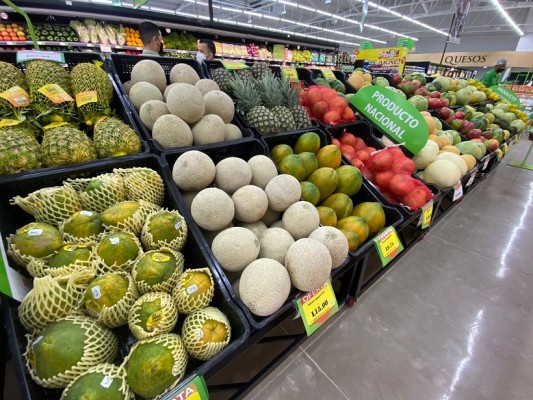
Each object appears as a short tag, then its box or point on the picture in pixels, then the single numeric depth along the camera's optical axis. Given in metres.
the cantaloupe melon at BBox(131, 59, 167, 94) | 1.47
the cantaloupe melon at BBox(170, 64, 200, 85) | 1.55
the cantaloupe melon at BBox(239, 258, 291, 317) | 0.84
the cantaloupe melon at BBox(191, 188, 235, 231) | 0.98
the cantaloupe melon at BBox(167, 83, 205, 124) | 1.24
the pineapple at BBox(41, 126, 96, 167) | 0.97
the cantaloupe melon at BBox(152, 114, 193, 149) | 1.19
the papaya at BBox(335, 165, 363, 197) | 1.44
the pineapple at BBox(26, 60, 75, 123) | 1.16
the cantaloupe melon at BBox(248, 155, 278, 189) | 1.25
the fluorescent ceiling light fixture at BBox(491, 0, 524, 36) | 12.41
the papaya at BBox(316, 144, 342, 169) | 1.50
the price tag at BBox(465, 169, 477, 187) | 2.32
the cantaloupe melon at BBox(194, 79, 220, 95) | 1.54
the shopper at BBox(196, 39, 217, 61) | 3.95
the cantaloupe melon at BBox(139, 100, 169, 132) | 1.29
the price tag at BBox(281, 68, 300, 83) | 2.36
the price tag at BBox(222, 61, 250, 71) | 1.90
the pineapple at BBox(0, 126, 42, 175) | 0.88
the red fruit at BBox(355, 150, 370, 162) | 1.85
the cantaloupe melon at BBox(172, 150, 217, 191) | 1.06
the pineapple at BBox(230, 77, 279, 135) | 1.52
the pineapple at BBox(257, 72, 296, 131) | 1.64
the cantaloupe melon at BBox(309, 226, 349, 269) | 1.03
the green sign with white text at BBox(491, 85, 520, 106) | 4.90
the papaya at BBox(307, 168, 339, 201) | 1.36
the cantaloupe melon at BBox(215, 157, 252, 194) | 1.15
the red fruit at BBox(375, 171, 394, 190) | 1.67
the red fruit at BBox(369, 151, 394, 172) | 1.70
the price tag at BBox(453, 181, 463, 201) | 1.97
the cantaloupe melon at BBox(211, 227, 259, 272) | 0.93
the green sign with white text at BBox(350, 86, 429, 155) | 1.90
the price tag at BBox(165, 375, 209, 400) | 0.62
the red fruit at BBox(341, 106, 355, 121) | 2.03
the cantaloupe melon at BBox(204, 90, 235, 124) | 1.42
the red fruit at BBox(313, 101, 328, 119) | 1.98
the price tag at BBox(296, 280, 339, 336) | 0.94
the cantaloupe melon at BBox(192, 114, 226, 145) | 1.30
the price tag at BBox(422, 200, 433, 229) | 1.61
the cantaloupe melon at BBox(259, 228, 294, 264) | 1.02
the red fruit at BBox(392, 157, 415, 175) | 1.67
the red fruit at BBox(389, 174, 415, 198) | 1.57
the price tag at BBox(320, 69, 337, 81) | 2.73
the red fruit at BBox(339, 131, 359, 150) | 1.95
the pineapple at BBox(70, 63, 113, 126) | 1.25
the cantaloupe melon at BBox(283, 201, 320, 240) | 1.08
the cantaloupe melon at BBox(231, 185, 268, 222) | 1.07
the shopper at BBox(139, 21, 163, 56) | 3.05
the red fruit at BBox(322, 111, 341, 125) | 1.92
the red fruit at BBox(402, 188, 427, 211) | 1.54
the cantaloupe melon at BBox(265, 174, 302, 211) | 1.14
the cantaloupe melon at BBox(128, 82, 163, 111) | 1.38
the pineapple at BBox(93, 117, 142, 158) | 1.08
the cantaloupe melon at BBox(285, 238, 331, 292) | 0.91
